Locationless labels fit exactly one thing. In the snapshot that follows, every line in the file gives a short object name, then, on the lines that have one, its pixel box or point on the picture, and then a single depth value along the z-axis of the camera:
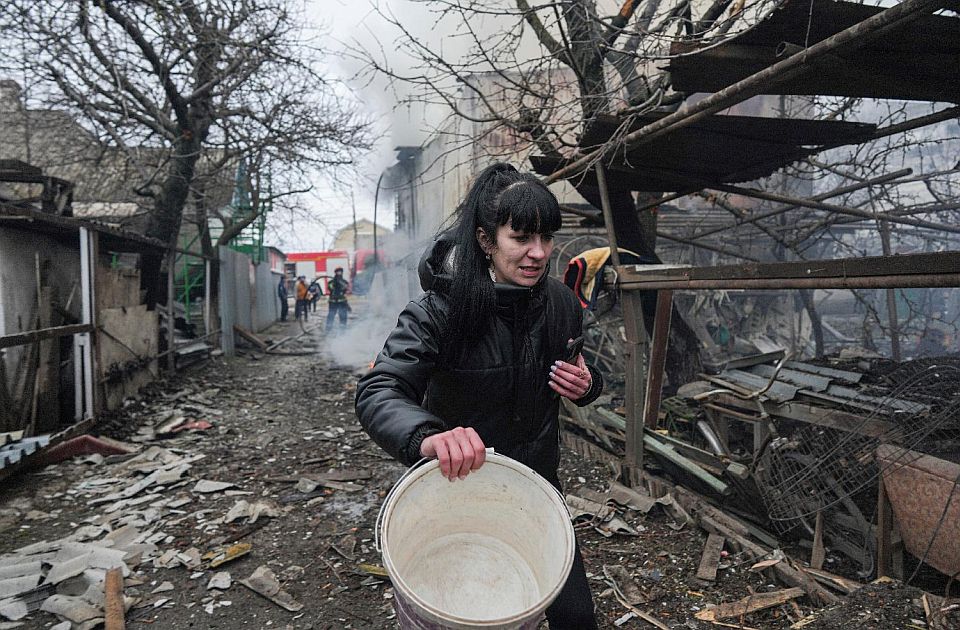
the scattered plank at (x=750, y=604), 3.05
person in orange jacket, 22.43
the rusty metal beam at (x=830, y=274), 2.45
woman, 1.78
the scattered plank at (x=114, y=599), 3.07
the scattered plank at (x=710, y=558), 3.45
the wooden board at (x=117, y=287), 7.30
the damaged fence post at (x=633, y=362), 4.71
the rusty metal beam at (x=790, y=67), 2.09
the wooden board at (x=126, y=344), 7.26
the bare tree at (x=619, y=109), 5.24
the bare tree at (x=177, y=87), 9.01
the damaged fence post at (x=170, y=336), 9.98
